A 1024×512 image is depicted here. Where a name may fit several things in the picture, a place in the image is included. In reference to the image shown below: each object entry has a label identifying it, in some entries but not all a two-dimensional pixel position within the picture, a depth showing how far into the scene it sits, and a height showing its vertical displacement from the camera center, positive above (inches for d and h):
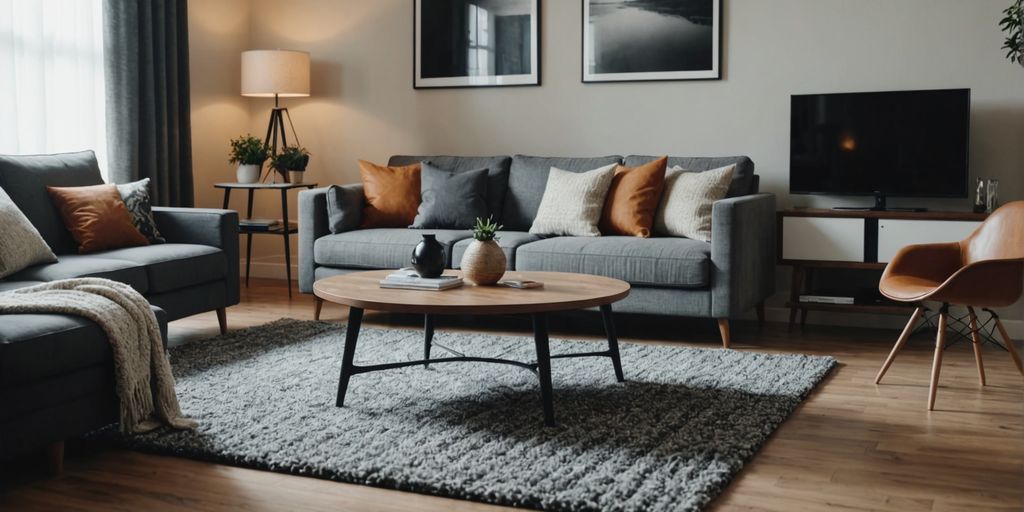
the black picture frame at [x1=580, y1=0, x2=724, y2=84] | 209.5 +19.9
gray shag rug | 102.1 -32.1
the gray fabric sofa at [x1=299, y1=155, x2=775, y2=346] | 173.0 -16.4
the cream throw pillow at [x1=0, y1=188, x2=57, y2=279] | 149.3 -12.5
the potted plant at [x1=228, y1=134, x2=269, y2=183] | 236.2 +0.9
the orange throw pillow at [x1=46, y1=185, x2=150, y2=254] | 171.5 -9.7
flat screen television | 183.6 +3.2
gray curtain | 216.1 +14.6
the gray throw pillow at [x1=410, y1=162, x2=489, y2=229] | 207.8 -8.5
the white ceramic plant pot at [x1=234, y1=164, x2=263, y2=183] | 236.2 -3.1
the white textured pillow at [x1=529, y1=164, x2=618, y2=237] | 195.3 -8.6
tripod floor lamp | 237.0 +20.7
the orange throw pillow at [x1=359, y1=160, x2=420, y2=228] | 213.2 -7.3
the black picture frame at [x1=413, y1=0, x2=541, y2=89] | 227.3 +19.6
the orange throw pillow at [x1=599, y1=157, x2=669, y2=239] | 191.3 -7.6
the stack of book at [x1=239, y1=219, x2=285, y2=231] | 234.2 -15.0
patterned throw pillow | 182.7 -8.5
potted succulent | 138.6 -13.7
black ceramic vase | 139.6 -13.6
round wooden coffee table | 123.2 -17.5
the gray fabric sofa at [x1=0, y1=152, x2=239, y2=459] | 103.2 -19.1
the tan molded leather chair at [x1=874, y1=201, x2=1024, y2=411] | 135.0 -16.1
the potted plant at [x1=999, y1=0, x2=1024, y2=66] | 172.7 +23.6
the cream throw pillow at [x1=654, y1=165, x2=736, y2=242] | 186.9 -7.8
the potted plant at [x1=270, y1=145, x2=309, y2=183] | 239.1 -0.5
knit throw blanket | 114.3 -20.3
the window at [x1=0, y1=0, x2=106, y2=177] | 194.9 +17.1
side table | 232.8 -13.8
